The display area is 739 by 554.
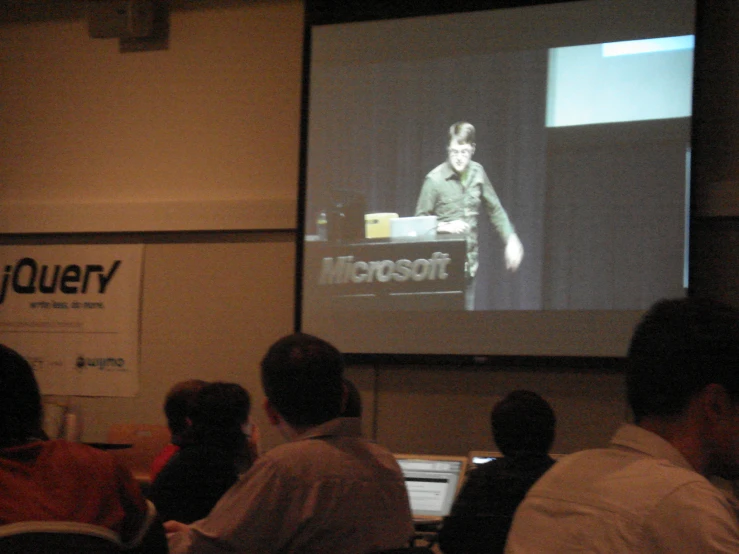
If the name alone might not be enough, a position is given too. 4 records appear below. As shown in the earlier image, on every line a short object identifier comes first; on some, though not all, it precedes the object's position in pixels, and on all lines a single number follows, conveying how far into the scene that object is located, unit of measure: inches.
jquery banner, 271.9
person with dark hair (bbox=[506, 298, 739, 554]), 109.6
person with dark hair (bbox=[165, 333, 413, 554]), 150.5
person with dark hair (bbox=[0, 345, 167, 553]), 139.4
